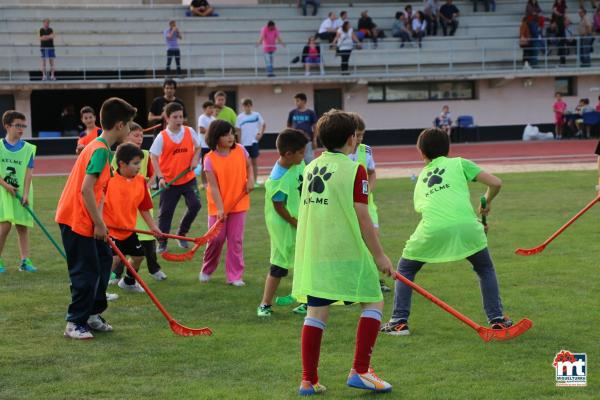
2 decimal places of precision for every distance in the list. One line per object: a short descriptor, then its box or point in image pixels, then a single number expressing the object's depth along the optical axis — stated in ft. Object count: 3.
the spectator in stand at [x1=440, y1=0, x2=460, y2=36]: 124.26
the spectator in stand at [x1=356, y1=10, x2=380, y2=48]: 120.06
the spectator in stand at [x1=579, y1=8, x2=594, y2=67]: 122.42
